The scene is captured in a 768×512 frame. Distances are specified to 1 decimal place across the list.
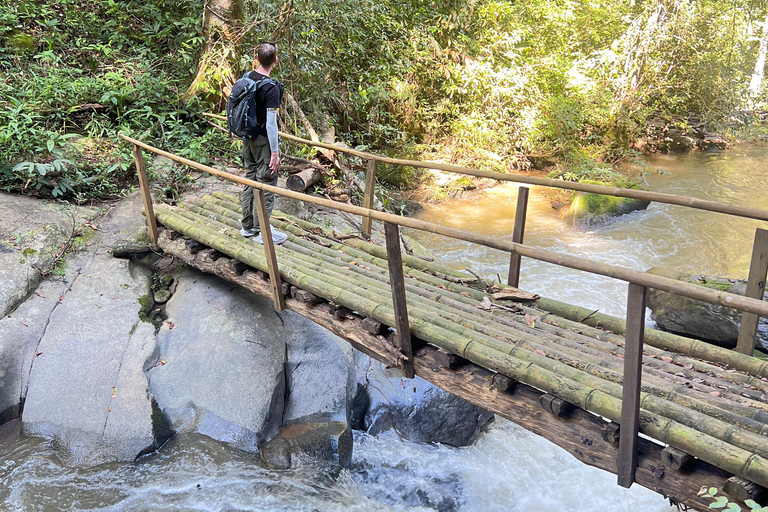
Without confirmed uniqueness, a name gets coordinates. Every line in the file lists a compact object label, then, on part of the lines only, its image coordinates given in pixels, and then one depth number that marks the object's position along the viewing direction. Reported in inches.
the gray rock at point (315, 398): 185.9
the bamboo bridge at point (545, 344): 101.7
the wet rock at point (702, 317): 231.5
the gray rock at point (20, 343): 184.7
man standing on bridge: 179.3
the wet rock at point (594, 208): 400.8
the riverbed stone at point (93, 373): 178.2
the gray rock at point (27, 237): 206.8
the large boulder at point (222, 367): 187.0
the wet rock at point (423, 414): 205.0
